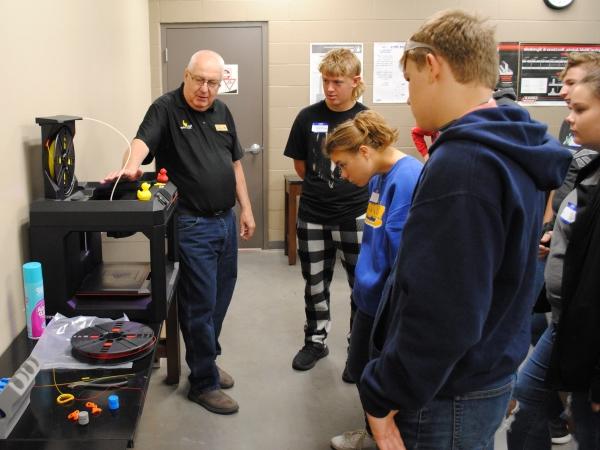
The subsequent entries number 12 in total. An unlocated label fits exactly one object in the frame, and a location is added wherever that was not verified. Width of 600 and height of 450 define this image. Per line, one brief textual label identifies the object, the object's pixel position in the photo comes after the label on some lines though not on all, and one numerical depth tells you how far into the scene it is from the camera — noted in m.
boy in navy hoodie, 0.93
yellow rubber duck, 1.74
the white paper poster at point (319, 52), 4.86
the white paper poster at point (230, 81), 4.88
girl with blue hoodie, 1.77
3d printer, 1.65
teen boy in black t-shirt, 2.70
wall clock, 4.87
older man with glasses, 2.38
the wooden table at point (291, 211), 4.66
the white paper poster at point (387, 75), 4.88
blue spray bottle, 1.56
